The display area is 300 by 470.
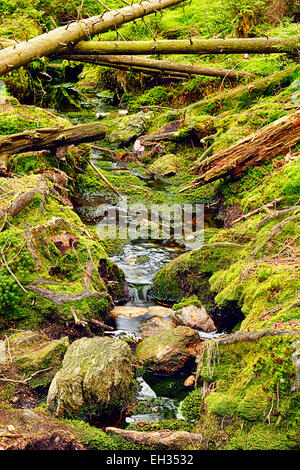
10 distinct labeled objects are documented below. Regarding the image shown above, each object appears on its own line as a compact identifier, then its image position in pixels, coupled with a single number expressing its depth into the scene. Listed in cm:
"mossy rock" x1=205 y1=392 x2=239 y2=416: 373
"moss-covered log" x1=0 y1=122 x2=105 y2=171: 754
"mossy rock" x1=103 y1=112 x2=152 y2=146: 1230
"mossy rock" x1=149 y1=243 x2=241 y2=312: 649
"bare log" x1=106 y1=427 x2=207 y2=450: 373
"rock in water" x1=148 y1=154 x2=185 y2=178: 1059
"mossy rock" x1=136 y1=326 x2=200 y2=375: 504
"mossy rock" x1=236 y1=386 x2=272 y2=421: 355
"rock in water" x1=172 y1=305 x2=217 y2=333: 576
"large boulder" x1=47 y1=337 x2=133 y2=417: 427
